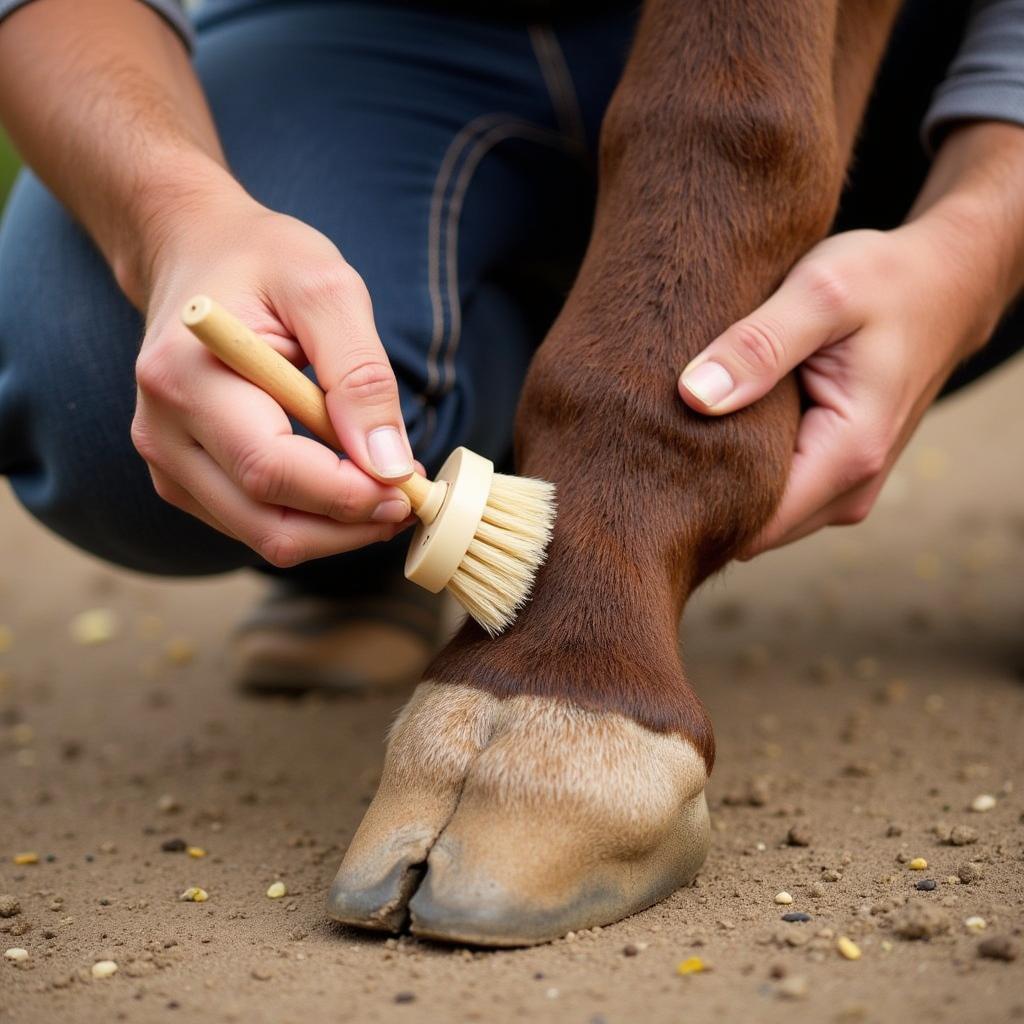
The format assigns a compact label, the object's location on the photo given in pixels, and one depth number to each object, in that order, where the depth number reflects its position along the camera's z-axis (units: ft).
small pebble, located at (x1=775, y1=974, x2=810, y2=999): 2.65
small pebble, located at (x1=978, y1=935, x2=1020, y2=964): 2.78
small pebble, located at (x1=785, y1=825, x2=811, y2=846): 3.69
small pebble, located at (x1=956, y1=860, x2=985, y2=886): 3.29
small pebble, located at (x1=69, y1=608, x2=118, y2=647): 7.40
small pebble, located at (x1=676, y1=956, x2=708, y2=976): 2.80
